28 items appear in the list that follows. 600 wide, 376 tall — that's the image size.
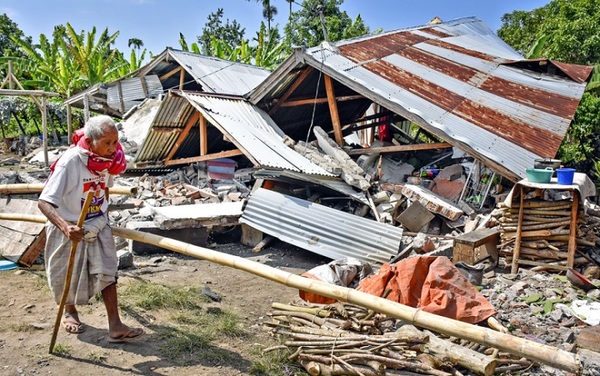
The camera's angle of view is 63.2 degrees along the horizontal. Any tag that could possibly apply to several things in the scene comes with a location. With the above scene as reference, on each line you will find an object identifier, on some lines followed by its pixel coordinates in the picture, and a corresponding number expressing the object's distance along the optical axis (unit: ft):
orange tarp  14.99
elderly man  11.41
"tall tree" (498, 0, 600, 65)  57.07
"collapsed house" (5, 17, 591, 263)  26.78
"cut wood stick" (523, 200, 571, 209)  22.07
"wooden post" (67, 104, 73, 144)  54.68
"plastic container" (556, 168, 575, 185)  21.47
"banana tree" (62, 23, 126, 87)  69.00
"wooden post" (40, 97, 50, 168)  44.37
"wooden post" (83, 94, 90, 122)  48.26
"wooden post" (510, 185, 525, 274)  22.82
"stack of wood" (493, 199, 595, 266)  22.25
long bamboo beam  8.26
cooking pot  23.47
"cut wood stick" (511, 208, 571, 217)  22.15
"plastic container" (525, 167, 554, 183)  22.04
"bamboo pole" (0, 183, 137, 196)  15.69
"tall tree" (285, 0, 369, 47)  100.58
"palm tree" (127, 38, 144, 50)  201.86
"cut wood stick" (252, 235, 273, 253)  26.63
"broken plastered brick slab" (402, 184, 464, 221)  27.37
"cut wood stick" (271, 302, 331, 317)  14.67
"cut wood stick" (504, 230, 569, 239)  22.20
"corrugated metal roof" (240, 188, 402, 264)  24.75
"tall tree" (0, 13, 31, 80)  113.98
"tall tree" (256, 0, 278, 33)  168.25
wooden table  21.39
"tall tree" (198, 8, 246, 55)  180.24
